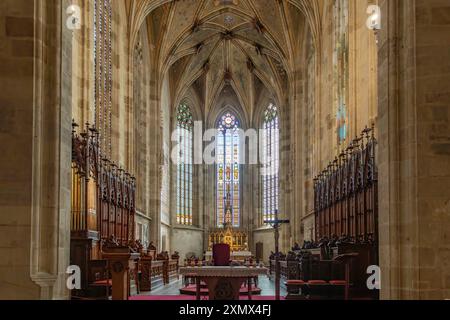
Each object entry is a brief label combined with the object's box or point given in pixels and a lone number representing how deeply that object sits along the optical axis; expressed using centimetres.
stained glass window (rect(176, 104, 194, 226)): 3969
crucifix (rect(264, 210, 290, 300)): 1009
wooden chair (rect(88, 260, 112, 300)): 1379
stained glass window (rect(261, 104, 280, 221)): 3941
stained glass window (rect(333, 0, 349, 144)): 2067
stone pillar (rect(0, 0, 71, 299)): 782
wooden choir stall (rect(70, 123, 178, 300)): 1375
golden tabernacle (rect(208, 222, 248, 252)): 3903
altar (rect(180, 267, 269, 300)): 1061
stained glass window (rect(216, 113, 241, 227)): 4150
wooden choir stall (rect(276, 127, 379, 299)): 1435
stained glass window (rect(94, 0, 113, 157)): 2073
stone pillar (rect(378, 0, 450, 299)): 794
